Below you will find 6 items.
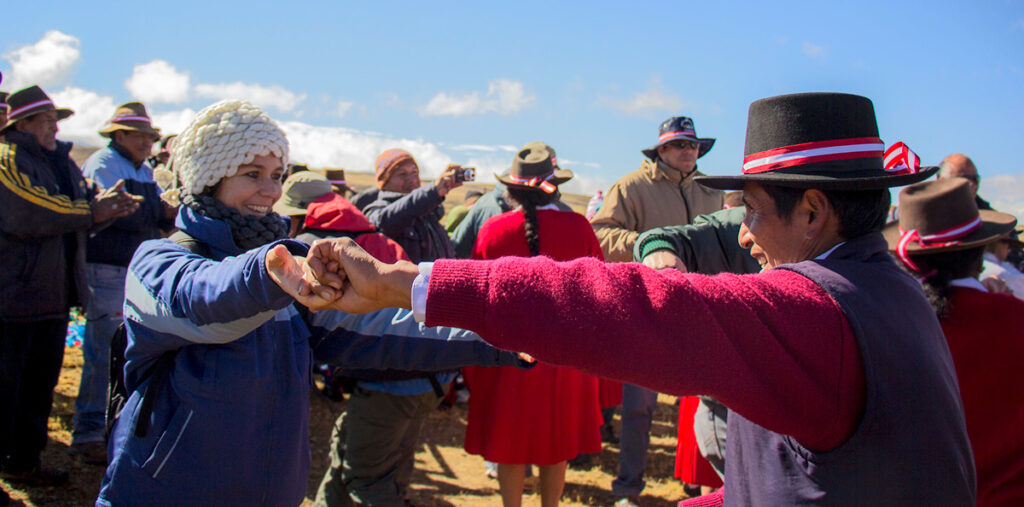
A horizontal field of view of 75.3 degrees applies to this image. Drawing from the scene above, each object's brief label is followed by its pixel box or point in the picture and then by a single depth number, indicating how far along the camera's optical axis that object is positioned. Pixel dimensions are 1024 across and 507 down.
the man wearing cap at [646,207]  4.95
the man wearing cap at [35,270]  4.12
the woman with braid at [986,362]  2.46
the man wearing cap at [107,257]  4.85
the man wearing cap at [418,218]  4.84
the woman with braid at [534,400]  4.16
